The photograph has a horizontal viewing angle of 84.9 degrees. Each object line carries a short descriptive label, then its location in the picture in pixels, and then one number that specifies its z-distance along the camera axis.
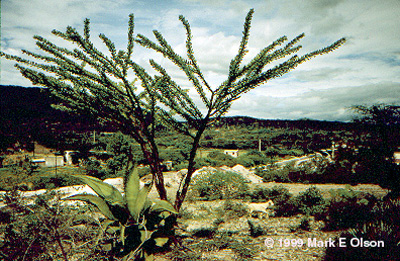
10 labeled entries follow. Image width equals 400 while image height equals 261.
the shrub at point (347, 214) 4.23
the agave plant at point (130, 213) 2.47
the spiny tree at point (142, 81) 2.64
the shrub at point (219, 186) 8.33
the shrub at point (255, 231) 4.02
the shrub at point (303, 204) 5.54
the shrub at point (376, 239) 2.69
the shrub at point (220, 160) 18.48
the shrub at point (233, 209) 5.74
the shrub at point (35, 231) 2.15
